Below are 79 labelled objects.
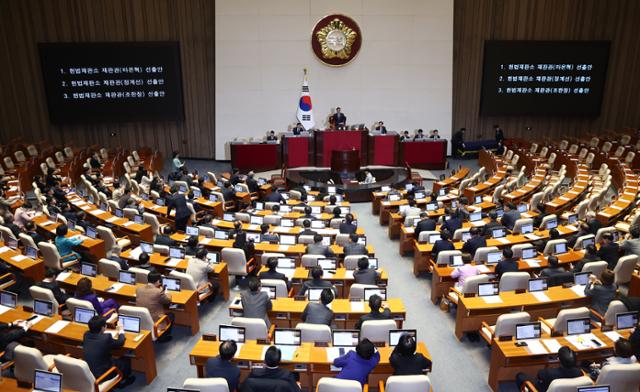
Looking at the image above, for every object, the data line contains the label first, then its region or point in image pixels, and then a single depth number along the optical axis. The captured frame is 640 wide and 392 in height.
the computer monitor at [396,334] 5.95
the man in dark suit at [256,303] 6.79
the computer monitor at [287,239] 9.84
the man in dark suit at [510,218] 10.55
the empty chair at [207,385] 4.89
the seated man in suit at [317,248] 9.09
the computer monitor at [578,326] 6.20
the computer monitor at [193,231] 9.97
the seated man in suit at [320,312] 6.56
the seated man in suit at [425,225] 10.06
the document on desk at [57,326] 6.37
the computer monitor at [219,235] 10.08
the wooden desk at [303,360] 5.75
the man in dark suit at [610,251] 8.54
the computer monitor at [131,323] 6.37
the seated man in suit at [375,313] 6.35
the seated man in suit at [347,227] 10.27
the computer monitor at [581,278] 7.58
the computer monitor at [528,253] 8.71
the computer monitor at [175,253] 8.90
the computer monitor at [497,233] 9.77
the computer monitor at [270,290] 7.43
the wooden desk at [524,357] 5.95
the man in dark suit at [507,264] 7.94
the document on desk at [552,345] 5.89
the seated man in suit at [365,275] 7.69
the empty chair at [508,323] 6.14
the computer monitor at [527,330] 6.12
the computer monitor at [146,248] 9.23
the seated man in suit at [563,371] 5.18
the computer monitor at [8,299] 7.10
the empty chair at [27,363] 5.48
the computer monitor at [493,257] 8.50
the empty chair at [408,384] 4.91
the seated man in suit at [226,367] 5.29
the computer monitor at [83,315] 6.54
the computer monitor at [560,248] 8.81
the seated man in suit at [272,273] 7.72
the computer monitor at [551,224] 10.17
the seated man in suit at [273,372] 5.02
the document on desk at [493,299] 7.09
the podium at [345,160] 16.80
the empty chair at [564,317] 6.25
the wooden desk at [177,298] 7.45
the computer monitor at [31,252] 8.89
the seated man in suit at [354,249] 8.93
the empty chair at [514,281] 7.50
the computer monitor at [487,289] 7.28
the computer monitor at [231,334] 6.12
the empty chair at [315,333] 6.09
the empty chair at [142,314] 6.44
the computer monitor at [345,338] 6.03
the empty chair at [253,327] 6.19
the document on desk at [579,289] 7.28
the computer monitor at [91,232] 10.02
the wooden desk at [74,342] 6.26
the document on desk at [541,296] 7.15
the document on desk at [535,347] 5.86
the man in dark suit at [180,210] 11.12
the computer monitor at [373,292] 7.22
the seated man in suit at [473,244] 8.98
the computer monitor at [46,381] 5.17
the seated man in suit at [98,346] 5.76
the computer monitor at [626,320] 6.27
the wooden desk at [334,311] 6.86
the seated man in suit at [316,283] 7.39
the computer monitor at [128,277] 7.90
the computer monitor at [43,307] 6.82
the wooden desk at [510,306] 7.05
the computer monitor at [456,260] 8.43
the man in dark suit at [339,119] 18.91
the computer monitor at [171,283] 7.58
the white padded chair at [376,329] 6.04
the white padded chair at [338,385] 4.84
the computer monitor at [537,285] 7.39
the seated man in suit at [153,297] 6.95
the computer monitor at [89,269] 8.13
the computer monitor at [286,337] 6.04
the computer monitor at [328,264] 8.41
